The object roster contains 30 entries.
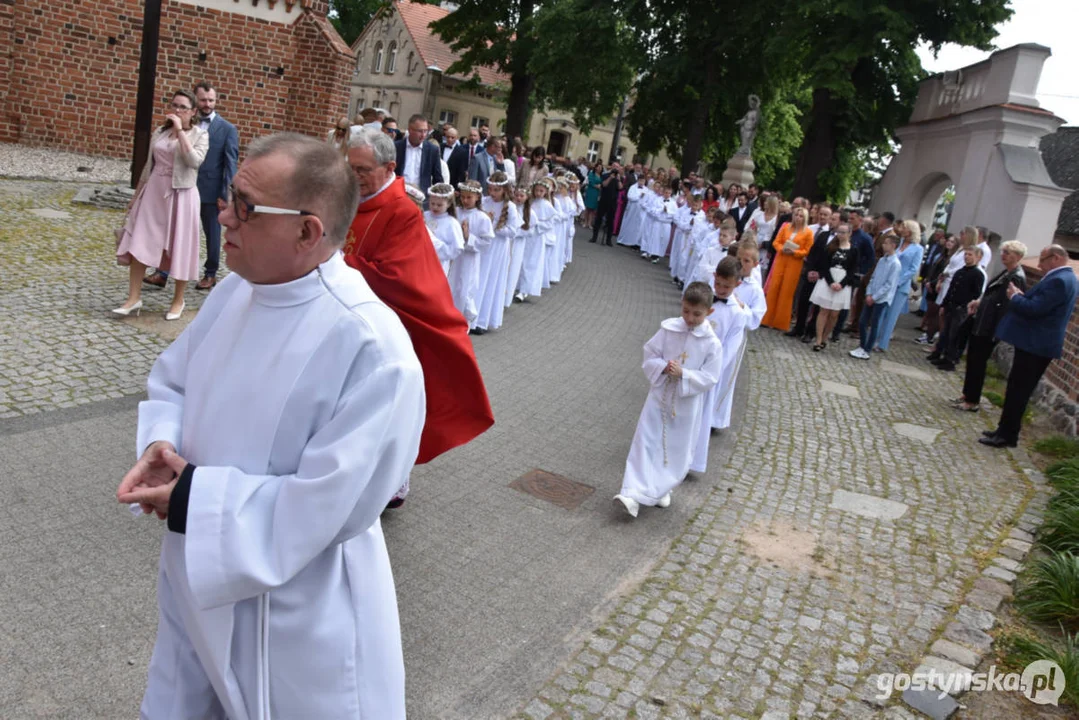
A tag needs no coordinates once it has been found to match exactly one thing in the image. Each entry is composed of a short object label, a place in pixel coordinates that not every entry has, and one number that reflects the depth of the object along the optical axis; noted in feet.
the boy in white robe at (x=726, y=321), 22.67
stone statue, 79.53
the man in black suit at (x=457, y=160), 54.95
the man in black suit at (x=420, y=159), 42.29
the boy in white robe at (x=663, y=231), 73.26
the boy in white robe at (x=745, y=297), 26.21
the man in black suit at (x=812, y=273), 45.27
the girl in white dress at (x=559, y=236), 52.60
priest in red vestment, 14.85
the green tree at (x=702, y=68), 96.63
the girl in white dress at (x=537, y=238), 45.06
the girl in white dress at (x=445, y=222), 31.42
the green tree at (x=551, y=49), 92.22
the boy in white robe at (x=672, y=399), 20.24
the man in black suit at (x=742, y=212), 57.36
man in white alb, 6.45
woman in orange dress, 47.34
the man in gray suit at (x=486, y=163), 52.39
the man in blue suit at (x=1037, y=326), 29.30
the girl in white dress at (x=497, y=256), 36.73
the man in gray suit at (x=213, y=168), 30.12
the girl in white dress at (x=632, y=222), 80.12
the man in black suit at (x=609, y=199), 80.28
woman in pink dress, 27.30
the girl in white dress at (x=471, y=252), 34.55
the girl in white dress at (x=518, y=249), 41.09
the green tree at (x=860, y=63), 71.77
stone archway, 54.49
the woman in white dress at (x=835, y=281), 43.80
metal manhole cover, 20.45
